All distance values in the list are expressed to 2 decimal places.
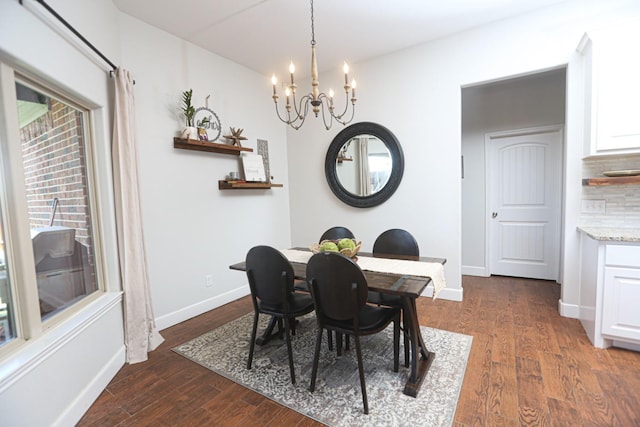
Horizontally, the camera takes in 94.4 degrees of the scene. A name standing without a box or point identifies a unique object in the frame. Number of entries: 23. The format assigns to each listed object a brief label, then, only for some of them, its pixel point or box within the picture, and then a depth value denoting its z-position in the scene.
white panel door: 3.90
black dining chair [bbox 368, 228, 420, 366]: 2.33
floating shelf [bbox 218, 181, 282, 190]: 3.42
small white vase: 2.95
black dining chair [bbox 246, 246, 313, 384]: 1.97
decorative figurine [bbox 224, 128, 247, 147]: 3.48
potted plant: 2.96
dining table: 1.73
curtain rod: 1.55
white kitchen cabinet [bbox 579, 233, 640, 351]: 2.14
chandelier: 1.90
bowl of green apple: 2.17
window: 1.48
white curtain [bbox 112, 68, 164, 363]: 2.28
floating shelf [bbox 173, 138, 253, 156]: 2.95
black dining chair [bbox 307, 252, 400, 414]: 1.67
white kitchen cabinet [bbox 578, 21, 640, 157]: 2.29
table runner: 1.95
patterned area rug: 1.70
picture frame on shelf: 3.66
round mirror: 3.61
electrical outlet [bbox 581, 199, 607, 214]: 2.66
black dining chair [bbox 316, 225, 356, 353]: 2.92
